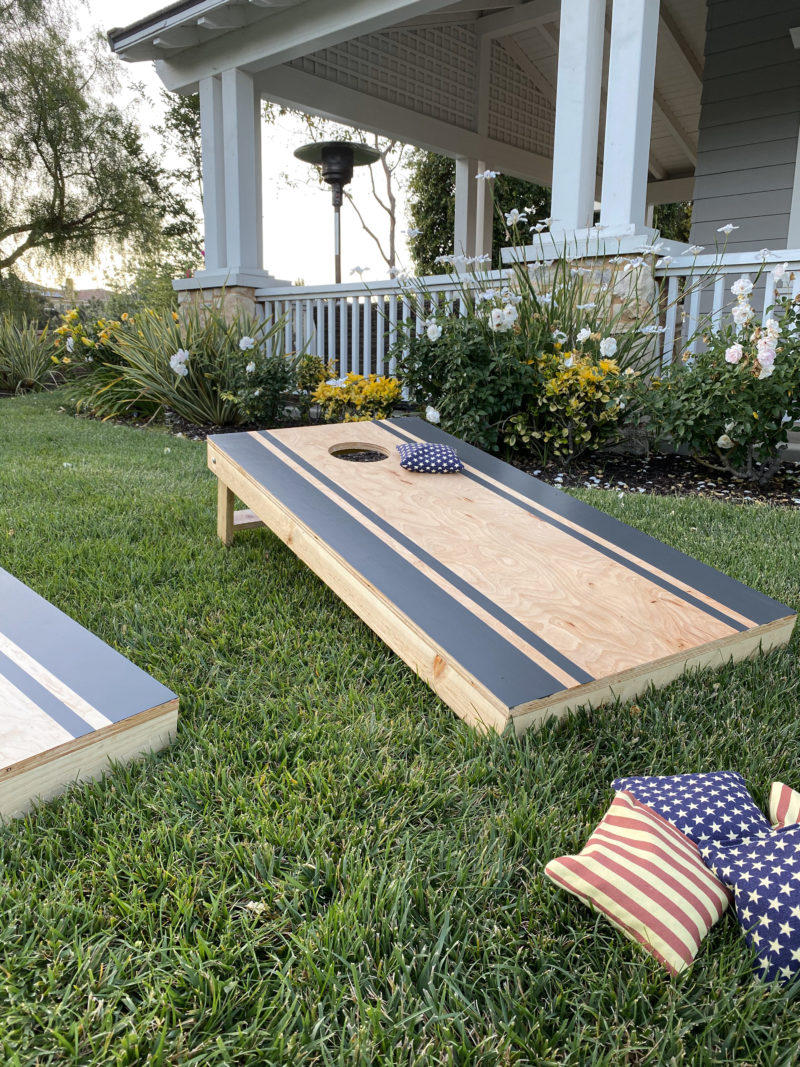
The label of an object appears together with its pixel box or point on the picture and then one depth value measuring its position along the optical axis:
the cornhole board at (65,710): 1.30
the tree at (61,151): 14.23
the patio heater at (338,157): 7.44
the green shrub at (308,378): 5.98
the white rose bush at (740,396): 3.58
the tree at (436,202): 15.74
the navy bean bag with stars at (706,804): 1.22
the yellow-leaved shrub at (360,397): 4.97
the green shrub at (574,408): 4.07
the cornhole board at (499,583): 1.61
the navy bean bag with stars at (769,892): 1.02
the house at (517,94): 4.61
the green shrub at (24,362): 8.73
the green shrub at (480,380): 4.16
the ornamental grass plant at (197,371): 5.60
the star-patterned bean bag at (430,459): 2.66
